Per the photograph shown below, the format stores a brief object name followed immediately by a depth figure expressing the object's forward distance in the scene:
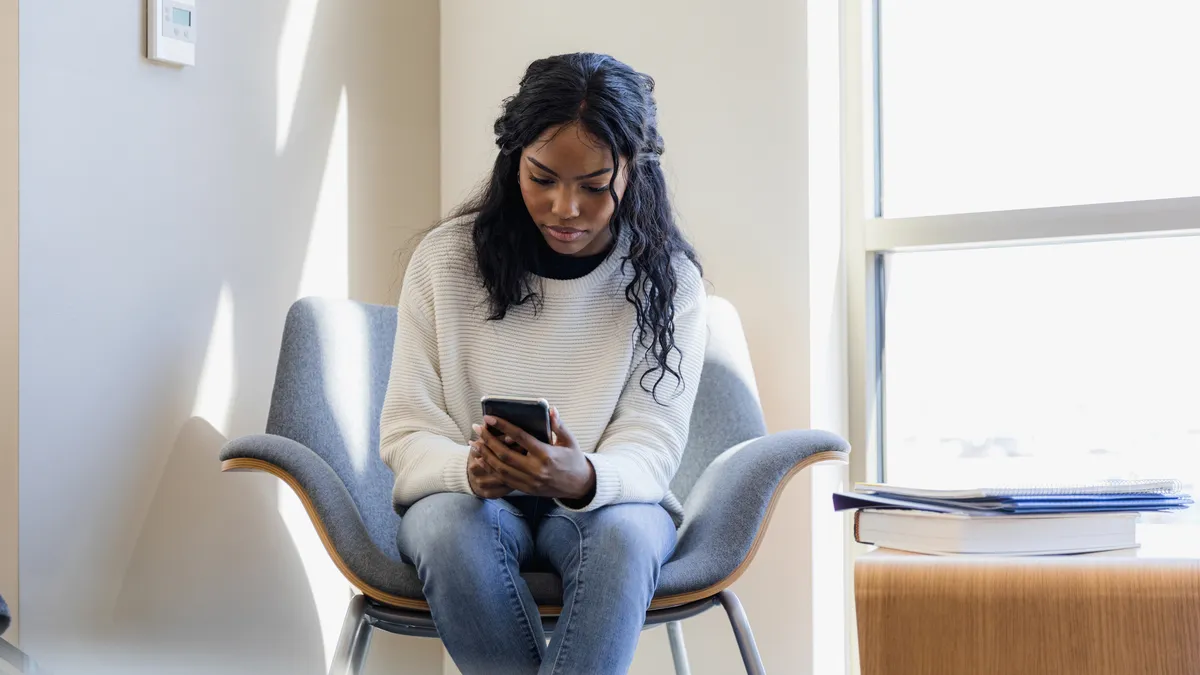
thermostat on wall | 1.86
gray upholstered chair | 1.50
